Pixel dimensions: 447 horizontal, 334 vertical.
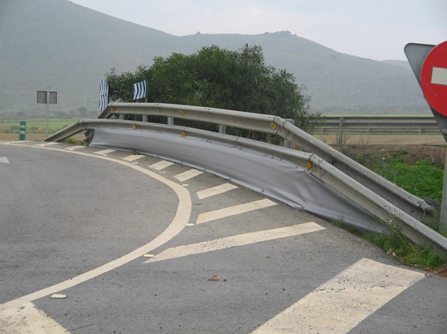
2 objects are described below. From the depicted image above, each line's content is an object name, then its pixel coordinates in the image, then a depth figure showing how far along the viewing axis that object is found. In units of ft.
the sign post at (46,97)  68.70
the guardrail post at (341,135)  46.03
